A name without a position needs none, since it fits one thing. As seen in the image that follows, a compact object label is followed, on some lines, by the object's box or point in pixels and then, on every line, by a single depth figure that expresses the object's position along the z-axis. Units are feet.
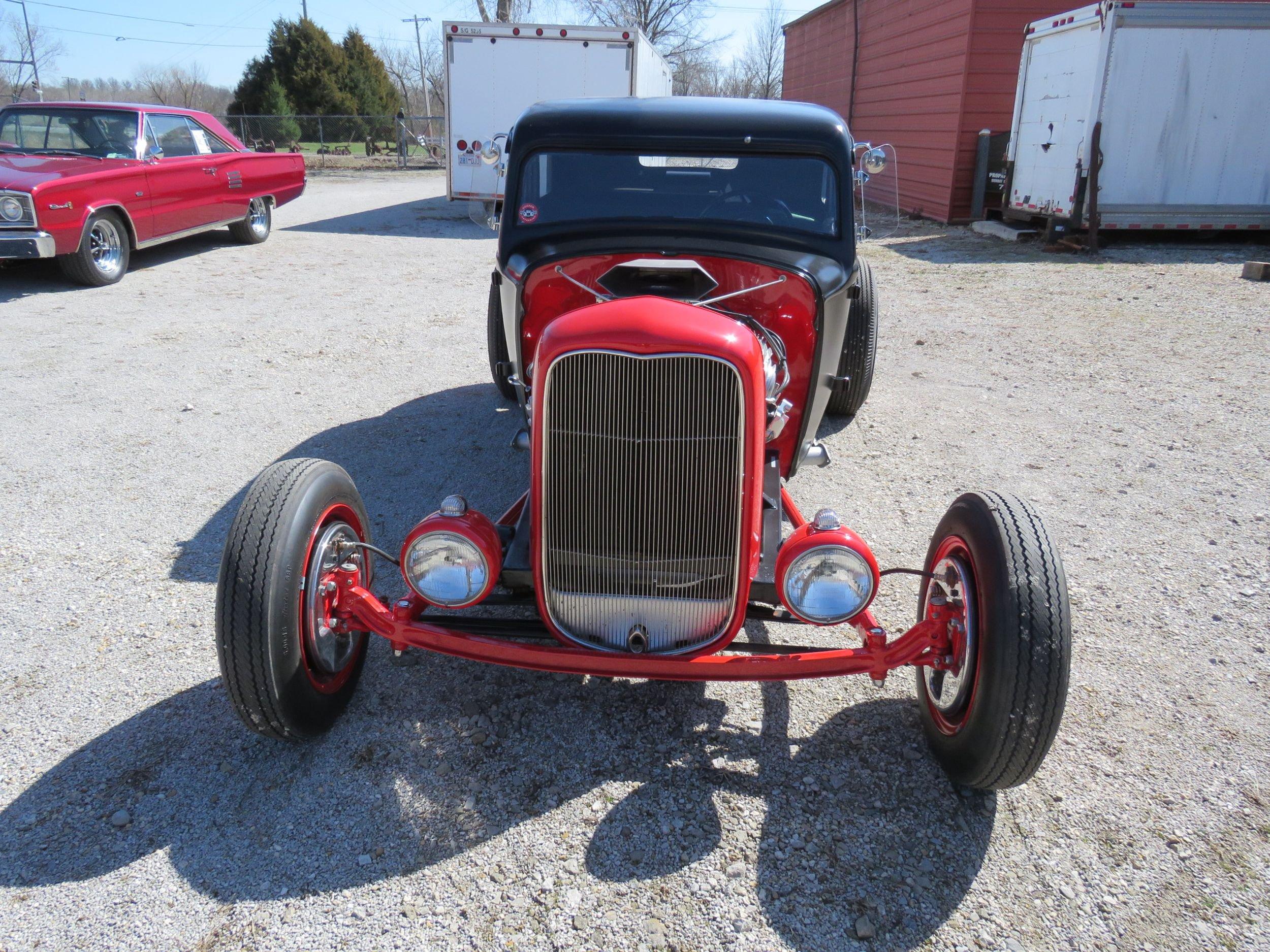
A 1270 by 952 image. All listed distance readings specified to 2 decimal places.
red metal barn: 46.34
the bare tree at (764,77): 156.97
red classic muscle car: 28.55
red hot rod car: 8.16
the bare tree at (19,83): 104.84
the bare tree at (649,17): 144.97
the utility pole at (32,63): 84.64
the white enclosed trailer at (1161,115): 36.50
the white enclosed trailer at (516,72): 44.45
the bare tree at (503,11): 92.89
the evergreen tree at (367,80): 122.42
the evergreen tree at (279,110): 106.22
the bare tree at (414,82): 166.97
